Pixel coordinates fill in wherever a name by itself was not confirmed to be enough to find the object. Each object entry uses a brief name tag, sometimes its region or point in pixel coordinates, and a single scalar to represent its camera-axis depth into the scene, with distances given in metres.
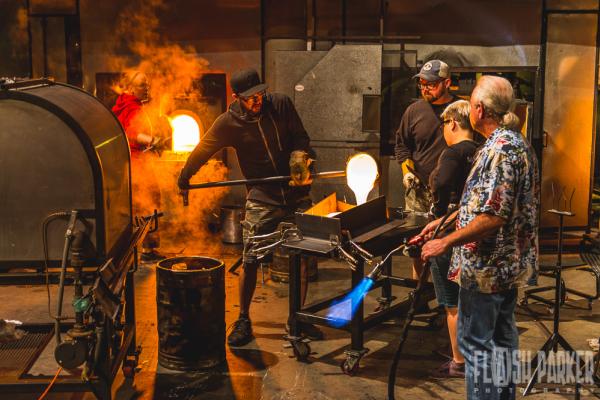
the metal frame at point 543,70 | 10.12
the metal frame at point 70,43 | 10.52
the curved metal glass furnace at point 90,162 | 4.50
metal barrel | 6.05
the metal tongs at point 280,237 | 5.99
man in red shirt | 9.23
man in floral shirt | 4.42
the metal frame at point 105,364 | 4.56
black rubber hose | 5.08
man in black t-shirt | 7.21
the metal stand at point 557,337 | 5.96
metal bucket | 10.06
